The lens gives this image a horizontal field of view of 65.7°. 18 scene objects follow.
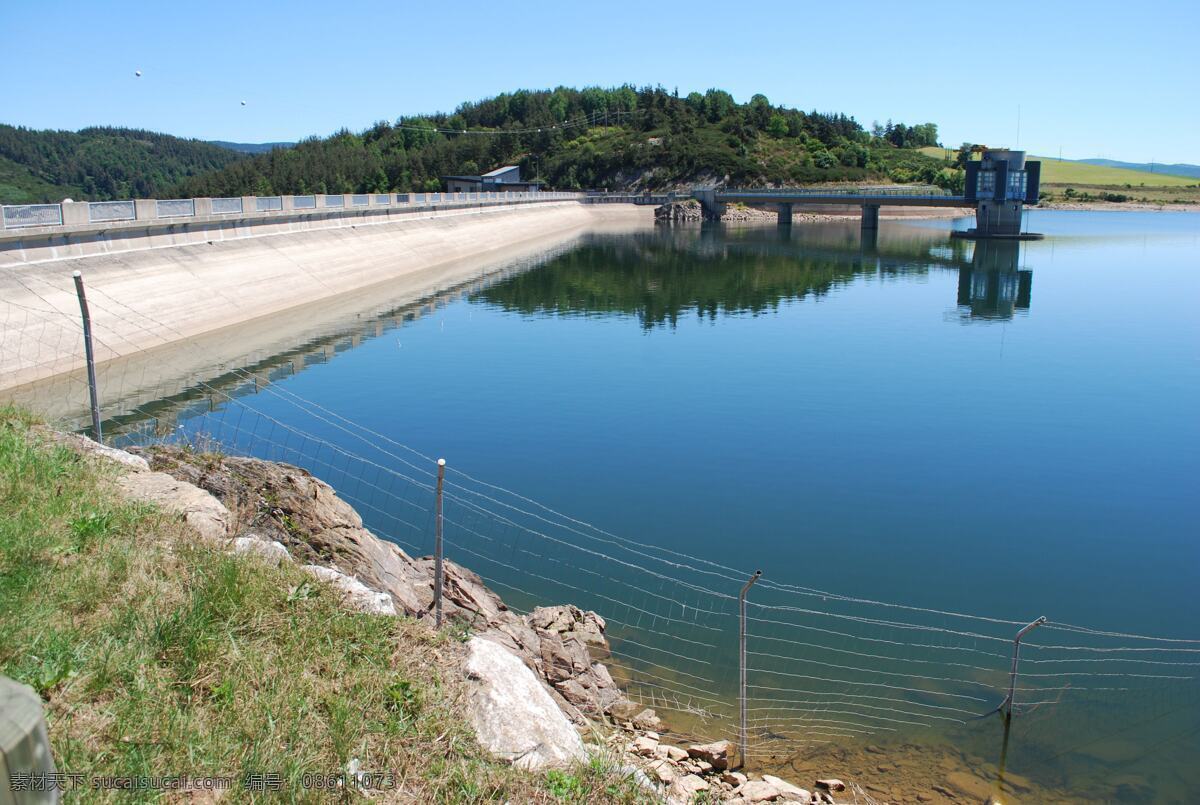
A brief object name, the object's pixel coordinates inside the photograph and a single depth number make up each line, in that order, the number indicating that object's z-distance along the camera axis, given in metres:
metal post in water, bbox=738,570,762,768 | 9.70
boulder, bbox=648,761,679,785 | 7.57
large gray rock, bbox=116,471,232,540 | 8.77
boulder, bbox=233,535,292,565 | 7.96
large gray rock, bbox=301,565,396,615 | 7.57
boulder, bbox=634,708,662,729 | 10.19
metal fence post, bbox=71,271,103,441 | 10.84
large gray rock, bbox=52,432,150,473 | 10.12
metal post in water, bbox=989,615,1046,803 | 9.80
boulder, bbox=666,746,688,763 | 8.96
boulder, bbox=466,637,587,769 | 6.35
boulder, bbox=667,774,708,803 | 7.39
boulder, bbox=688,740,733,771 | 9.22
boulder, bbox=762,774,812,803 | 8.62
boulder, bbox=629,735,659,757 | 8.58
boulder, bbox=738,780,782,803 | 8.38
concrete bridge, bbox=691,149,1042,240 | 91.69
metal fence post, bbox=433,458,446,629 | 8.25
